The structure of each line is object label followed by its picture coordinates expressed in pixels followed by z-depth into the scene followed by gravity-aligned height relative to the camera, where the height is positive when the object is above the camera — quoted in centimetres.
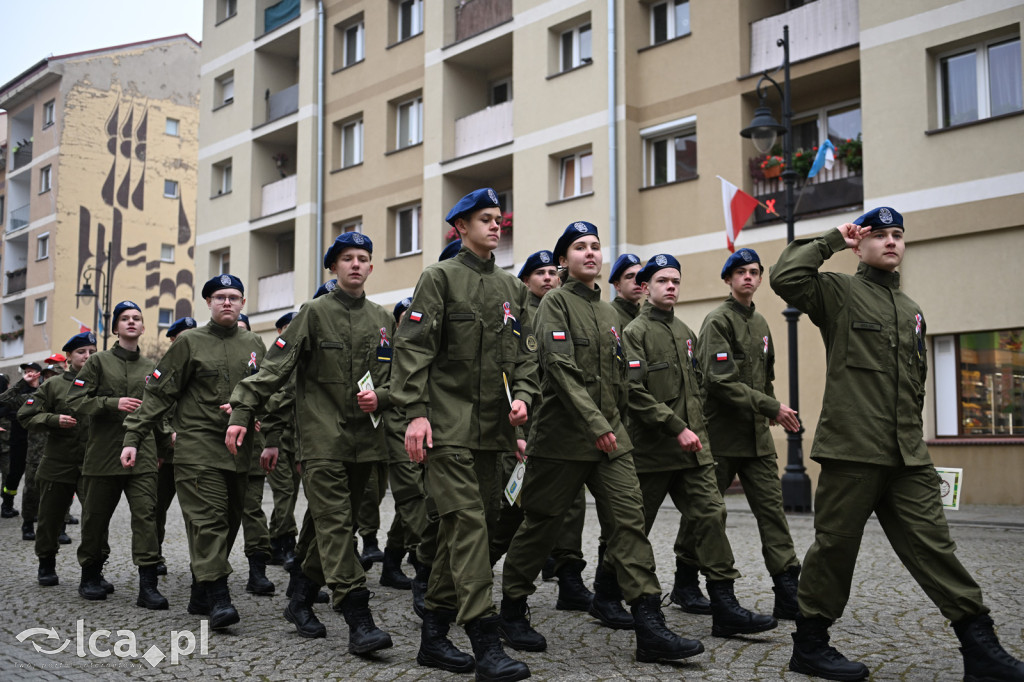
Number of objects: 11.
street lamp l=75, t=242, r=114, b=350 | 2915 +327
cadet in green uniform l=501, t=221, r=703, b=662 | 551 -21
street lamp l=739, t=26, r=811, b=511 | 1485 +90
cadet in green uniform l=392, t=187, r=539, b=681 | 525 +8
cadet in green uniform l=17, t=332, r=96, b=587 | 886 -40
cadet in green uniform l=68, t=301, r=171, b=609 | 784 -37
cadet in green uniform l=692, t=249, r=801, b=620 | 662 +4
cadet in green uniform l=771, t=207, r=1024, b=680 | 500 -10
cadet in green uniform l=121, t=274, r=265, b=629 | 693 -9
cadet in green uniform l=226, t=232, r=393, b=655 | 616 +6
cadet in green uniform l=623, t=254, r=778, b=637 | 621 -14
